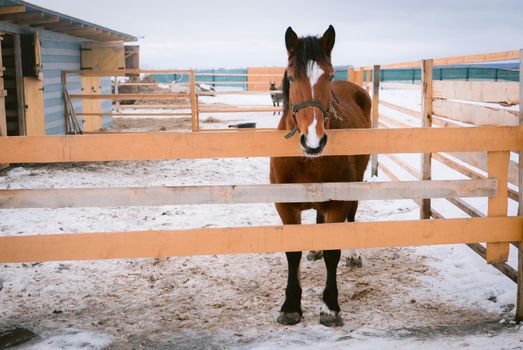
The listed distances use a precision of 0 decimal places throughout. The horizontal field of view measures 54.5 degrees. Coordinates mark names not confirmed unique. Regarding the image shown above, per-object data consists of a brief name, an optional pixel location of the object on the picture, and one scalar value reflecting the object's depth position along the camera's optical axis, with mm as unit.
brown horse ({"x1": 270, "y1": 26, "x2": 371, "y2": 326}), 3102
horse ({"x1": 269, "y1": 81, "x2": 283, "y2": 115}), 22141
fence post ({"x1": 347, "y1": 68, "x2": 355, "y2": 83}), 11164
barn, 10305
